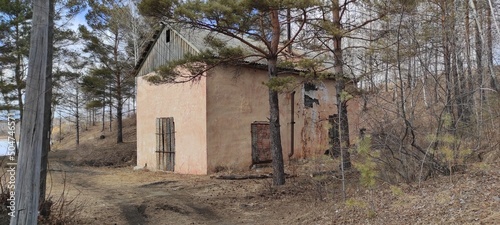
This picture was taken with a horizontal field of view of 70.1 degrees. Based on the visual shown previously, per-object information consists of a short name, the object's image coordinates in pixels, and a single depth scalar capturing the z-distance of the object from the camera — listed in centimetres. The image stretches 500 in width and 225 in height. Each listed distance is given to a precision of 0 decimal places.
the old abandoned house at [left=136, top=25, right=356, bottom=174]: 1277
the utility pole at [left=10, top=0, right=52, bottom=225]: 341
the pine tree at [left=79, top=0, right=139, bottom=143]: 2295
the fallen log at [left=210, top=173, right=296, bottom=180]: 1127
